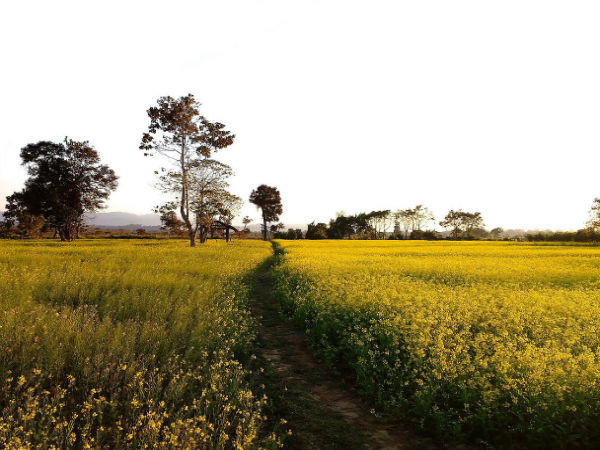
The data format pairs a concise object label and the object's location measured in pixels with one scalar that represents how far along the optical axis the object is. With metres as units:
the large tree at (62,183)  45.06
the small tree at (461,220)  103.75
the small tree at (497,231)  161.07
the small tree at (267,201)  91.31
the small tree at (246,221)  89.12
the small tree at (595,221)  57.28
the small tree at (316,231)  85.69
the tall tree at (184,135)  34.34
